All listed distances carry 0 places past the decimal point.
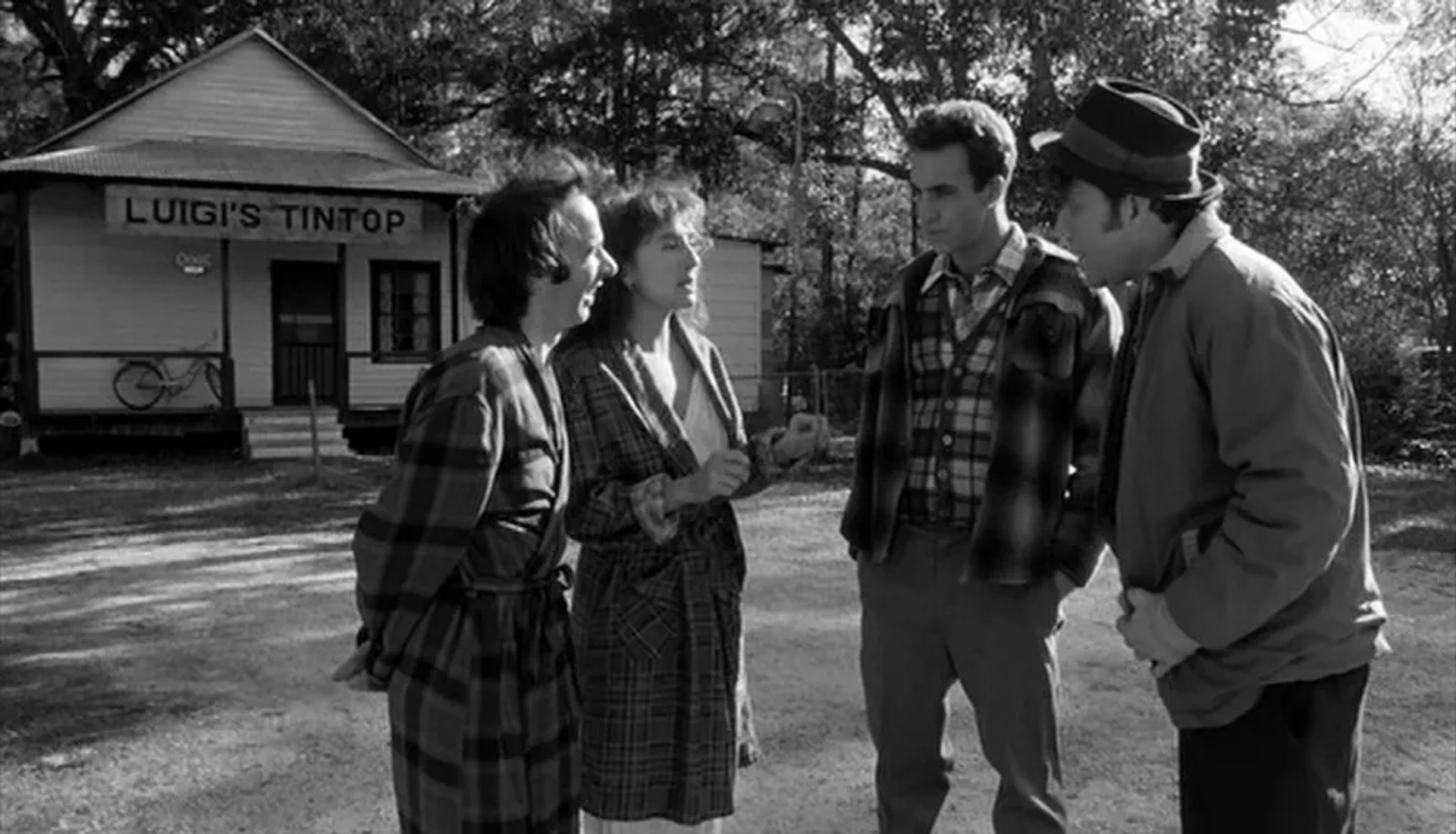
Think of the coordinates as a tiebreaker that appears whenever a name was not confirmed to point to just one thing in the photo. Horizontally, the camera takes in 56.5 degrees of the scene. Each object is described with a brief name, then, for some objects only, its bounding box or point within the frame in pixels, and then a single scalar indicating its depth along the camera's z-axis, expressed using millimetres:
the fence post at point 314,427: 14133
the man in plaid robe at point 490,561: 2410
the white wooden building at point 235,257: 16812
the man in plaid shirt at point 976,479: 2996
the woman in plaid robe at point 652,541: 2867
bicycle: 17172
